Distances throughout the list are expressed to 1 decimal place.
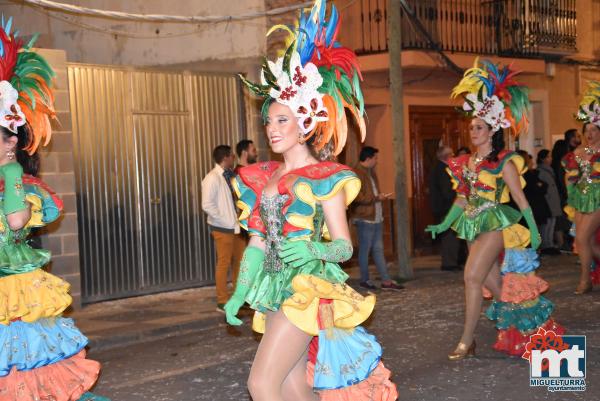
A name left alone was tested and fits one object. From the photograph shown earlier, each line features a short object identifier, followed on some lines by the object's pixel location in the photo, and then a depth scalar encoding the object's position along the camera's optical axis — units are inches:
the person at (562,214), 746.8
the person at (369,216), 526.0
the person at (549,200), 721.6
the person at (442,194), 611.8
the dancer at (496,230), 319.3
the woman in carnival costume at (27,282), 225.8
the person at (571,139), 648.4
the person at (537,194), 695.7
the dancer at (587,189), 468.8
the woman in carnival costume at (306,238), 187.6
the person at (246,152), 496.4
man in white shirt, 464.8
